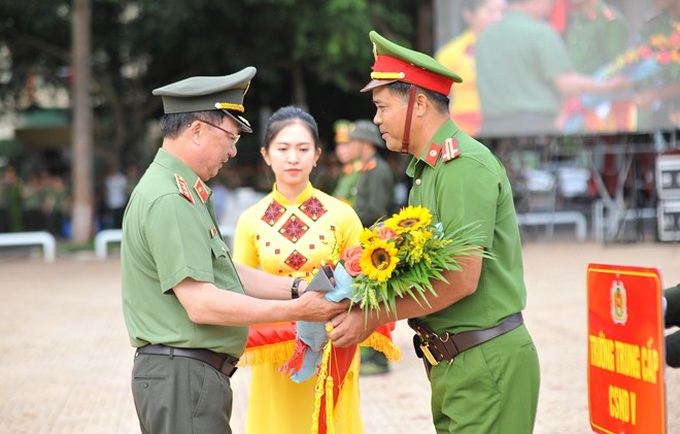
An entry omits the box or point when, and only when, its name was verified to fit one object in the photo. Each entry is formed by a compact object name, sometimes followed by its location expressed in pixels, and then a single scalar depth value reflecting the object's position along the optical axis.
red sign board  7.03
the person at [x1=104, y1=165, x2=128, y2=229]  51.78
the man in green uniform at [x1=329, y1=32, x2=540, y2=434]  7.14
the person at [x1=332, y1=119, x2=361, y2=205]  18.14
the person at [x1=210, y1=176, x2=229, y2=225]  47.13
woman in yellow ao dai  9.96
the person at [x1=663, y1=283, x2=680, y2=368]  8.11
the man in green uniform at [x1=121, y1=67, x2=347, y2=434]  7.24
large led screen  37.47
